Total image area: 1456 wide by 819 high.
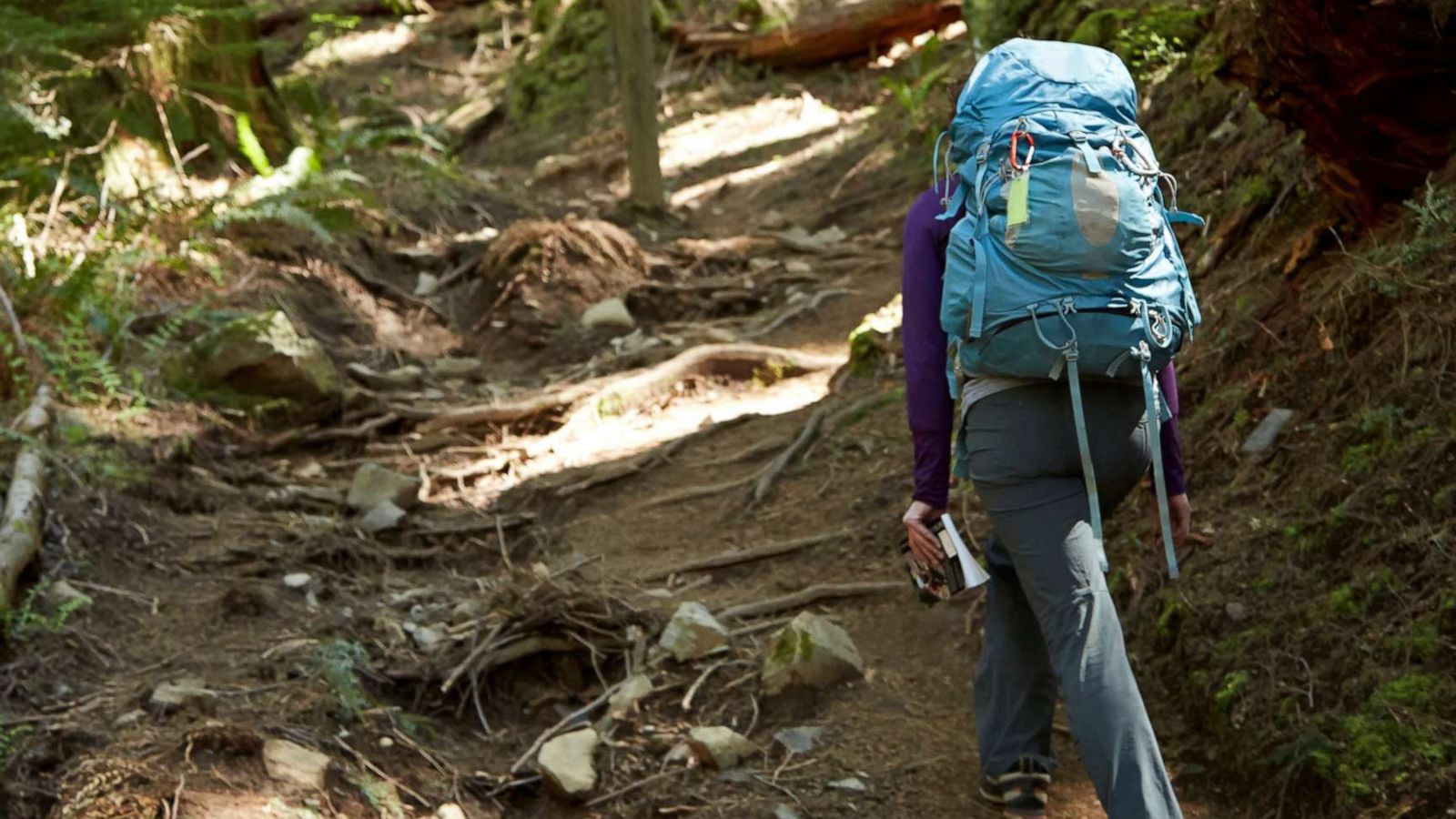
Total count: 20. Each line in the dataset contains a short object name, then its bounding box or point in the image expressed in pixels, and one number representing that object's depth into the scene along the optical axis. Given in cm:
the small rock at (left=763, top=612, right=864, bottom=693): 489
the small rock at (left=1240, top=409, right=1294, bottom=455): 472
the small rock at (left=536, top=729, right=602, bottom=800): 443
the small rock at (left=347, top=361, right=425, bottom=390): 901
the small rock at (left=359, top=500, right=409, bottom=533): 691
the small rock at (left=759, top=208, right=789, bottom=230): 1255
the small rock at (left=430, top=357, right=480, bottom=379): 951
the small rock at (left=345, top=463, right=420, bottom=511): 720
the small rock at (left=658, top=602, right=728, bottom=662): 523
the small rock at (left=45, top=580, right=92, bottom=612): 527
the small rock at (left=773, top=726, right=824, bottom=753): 456
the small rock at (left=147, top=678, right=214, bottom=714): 448
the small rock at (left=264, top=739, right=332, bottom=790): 404
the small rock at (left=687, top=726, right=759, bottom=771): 447
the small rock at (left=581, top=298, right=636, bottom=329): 1012
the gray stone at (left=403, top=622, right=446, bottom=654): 549
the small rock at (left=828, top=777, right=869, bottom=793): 429
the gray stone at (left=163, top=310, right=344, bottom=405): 813
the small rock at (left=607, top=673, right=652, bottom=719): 492
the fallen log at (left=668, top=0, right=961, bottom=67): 1534
